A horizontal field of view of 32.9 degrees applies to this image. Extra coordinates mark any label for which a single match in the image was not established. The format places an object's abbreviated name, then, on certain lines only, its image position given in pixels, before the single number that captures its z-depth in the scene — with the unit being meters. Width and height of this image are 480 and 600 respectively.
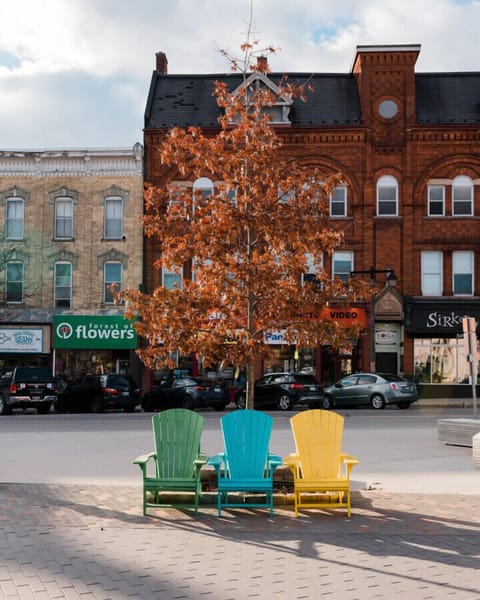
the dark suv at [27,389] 27.52
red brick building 34.94
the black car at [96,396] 28.72
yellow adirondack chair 9.42
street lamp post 33.56
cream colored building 36.25
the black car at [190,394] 28.52
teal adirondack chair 9.42
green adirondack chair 9.44
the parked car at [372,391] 28.70
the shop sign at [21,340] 35.72
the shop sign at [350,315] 34.16
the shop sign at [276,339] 33.72
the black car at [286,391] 29.22
